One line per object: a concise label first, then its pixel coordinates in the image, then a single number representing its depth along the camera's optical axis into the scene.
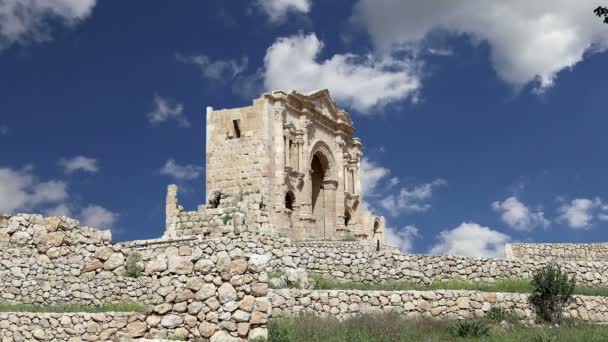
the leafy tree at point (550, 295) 16.88
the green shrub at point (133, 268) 18.28
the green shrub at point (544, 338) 12.34
